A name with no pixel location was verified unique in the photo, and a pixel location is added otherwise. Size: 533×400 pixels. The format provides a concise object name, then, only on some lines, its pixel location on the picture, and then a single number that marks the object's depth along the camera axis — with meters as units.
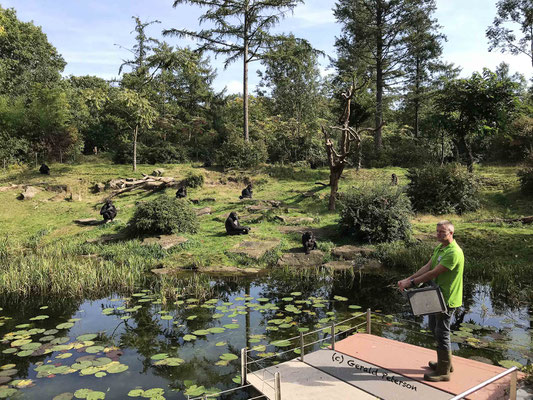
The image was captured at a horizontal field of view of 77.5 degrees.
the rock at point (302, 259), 9.68
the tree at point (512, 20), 23.41
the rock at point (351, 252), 10.06
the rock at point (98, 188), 18.68
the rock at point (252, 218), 13.85
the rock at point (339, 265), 9.27
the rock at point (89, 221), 13.71
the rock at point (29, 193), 16.88
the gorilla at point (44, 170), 20.25
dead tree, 13.79
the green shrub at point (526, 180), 15.05
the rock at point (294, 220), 13.33
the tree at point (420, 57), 24.33
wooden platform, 3.56
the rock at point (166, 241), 10.84
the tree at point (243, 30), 22.53
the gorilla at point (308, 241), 10.23
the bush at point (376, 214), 10.75
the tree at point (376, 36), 24.52
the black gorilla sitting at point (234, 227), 12.00
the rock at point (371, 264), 9.42
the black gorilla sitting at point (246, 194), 16.89
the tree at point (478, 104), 16.73
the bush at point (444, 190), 14.09
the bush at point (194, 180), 19.17
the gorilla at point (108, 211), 13.38
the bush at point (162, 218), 11.48
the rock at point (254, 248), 10.15
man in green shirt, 3.56
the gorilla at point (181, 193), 16.50
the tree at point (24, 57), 29.89
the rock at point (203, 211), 14.82
